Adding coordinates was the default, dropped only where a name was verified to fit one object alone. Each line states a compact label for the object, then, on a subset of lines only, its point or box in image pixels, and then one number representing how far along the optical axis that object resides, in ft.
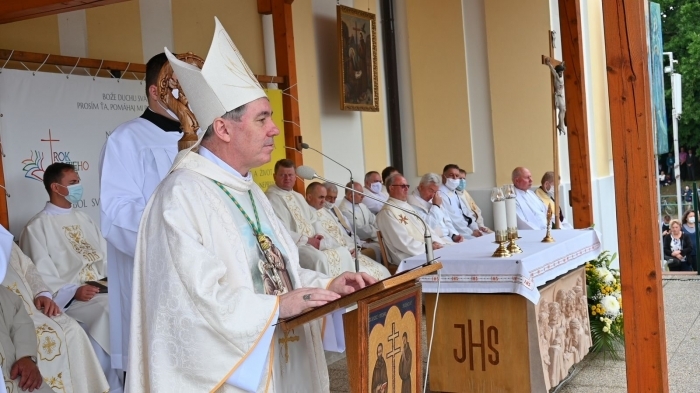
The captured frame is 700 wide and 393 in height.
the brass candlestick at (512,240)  17.26
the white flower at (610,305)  21.07
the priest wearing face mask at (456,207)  35.09
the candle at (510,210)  17.38
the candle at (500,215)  17.13
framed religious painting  34.19
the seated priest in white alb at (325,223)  28.45
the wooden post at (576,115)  21.71
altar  16.51
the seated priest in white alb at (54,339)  16.20
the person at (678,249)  43.83
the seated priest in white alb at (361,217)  31.89
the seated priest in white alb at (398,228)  27.14
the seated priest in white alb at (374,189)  34.19
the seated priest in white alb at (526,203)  37.17
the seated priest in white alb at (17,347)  13.60
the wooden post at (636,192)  13.19
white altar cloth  16.20
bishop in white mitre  8.03
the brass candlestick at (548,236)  18.98
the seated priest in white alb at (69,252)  17.90
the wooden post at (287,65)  29.32
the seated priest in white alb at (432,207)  31.50
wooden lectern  8.90
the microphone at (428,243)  9.48
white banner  19.79
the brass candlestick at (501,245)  16.89
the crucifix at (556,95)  20.98
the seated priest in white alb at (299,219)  25.39
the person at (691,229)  43.73
